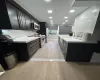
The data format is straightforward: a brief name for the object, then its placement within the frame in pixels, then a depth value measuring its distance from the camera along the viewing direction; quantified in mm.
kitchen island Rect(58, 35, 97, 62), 1757
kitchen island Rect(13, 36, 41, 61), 1799
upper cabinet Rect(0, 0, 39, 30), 1407
